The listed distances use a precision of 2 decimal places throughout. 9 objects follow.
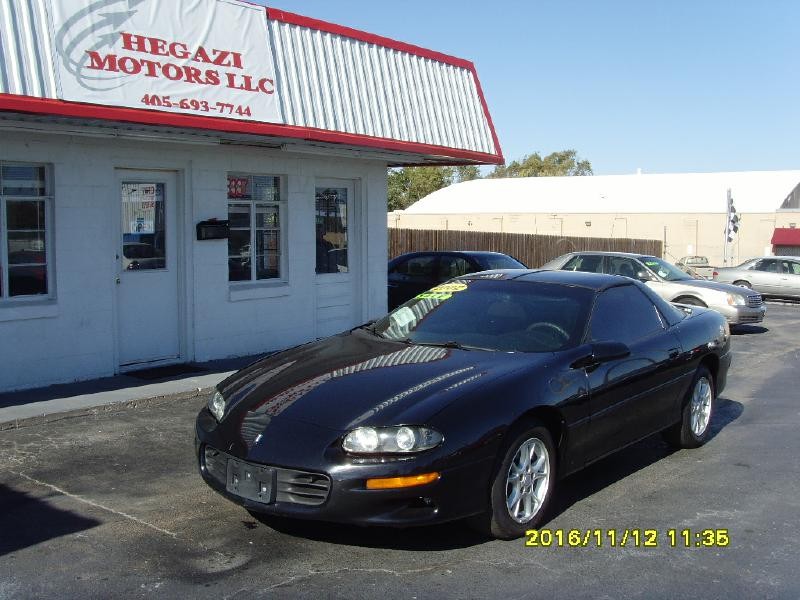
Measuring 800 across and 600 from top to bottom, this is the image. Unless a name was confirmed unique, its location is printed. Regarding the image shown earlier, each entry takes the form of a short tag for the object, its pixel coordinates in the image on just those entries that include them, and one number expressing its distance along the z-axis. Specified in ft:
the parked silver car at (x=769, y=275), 81.00
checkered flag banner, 92.44
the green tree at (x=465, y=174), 279.28
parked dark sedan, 50.75
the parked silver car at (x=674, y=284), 51.90
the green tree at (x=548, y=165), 283.79
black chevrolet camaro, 14.64
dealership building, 27.25
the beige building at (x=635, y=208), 140.26
